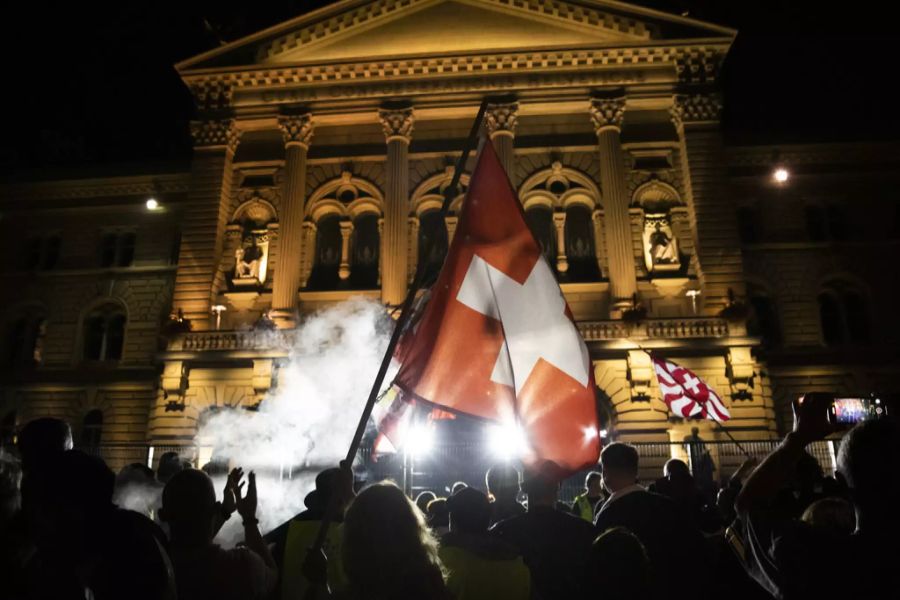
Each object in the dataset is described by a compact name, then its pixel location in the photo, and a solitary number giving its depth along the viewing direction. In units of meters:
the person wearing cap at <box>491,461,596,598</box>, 4.02
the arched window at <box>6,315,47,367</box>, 28.42
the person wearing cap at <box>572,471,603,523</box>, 9.25
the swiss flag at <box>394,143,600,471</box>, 5.15
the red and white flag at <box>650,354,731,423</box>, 16.53
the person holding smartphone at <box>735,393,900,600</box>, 2.43
